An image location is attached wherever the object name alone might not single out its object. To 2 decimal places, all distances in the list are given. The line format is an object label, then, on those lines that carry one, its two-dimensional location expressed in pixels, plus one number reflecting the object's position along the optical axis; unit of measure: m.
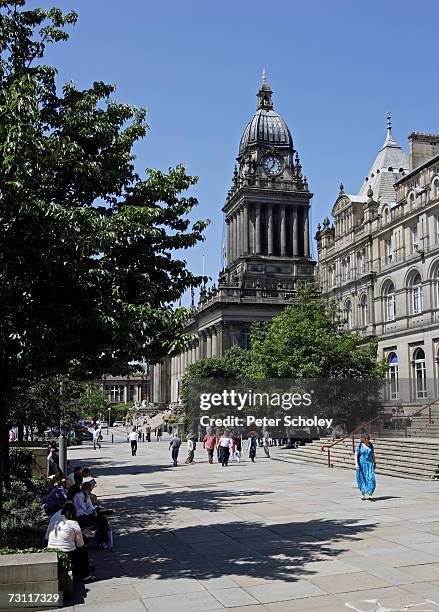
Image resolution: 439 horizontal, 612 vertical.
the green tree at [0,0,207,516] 10.23
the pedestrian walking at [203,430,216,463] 33.47
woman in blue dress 17.95
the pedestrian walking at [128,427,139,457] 40.54
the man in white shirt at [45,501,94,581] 9.76
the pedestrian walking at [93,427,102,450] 49.92
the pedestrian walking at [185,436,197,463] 33.72
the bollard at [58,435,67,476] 20.19
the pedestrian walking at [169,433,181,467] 32.09
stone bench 8.62
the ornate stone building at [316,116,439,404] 42.19
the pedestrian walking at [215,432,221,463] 33.09
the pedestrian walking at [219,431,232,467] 31.39
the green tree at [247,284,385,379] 40.03
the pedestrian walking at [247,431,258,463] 33.69
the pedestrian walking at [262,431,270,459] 36.46
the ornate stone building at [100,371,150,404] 168.62
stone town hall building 96.60
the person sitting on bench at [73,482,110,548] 12.75
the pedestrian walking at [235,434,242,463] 34.40
